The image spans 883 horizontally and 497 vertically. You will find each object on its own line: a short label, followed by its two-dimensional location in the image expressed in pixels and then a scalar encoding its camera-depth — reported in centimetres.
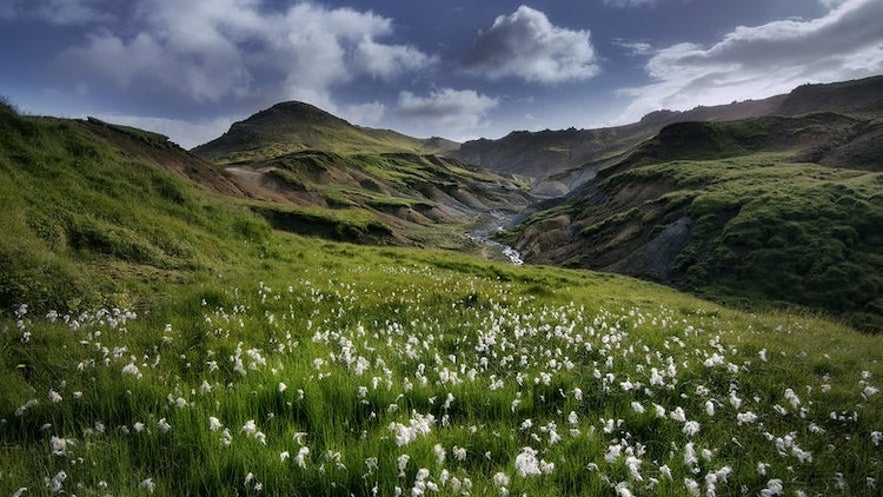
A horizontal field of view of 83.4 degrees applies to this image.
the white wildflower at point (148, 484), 411
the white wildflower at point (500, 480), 439
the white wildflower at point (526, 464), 439
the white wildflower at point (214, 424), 490
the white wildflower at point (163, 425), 499
